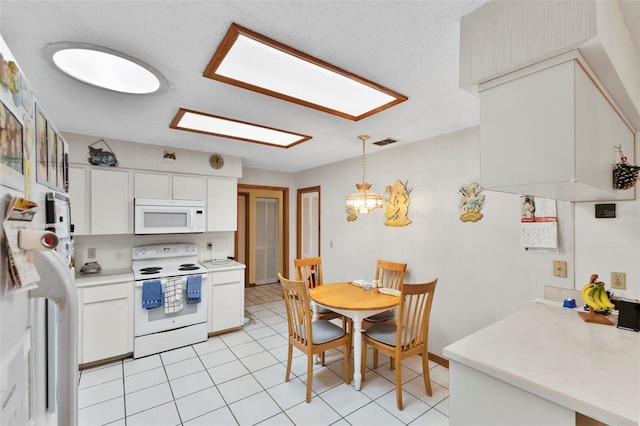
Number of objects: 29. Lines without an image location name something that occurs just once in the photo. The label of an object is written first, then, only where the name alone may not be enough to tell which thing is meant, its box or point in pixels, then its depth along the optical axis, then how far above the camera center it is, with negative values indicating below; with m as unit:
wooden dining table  2.44 -0.81
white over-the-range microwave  3.23 -0.03
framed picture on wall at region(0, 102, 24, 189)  0.52 +0.13
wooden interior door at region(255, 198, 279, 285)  6.05 -0.58
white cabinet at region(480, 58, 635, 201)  1.04 +0.33
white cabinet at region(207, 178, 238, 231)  3.82 +0.13
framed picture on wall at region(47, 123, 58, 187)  0.99 +0.23
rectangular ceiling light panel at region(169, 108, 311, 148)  2.46 +0.83
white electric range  3.04 -0.98
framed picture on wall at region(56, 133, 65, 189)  1.18 +0.23
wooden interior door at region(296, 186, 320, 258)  4.92 -0.17
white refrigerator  0.49 -0.14
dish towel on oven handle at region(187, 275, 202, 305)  3.28 -0.88
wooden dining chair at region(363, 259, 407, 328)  2.96 -0.76
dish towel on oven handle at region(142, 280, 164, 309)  3.02 -0.86
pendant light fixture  2.81 +0.12
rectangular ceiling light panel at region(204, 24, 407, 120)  1.43 +0.83
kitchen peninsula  0.97 -0.63
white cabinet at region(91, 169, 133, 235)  3.08 +0.13
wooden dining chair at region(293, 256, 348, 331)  3.44 -0.73
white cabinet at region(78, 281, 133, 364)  2.78 -1.09
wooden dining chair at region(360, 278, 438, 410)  2.22 -1.07
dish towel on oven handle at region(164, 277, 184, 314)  3.16 -0.91
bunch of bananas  1.67 -0.51
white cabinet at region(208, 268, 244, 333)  3.54 -1.11
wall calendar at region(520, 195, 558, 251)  2.19 -0.09
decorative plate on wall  3.82 +0.72
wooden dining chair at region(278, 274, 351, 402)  2.34 -1.08
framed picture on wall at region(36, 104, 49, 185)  0.80 +0.20
